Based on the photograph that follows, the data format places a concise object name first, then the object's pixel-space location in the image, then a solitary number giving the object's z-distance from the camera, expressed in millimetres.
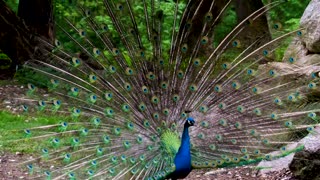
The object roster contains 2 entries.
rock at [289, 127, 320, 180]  10172
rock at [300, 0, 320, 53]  13430
